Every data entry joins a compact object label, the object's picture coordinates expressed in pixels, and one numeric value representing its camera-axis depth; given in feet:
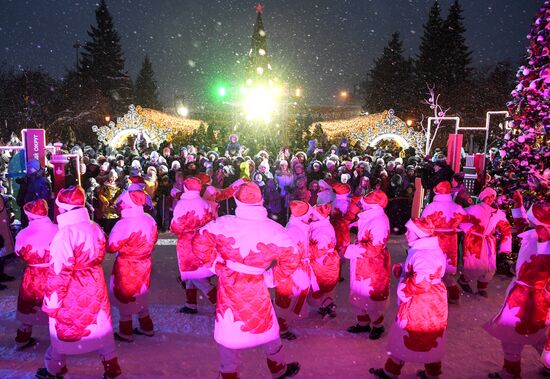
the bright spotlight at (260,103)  63.16
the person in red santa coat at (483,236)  22.66
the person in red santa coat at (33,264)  15.80
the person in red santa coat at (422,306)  13.85
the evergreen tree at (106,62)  154.51
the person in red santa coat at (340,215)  23.09
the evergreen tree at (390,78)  152.87
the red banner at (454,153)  35.42
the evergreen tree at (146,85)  202.99
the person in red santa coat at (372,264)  17.99
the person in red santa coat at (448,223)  21.42
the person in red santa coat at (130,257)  16.84
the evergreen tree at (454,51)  131.85
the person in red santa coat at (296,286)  17.90
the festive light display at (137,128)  58.95
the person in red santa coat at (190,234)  20.08
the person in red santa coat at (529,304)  14.88
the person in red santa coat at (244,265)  12.64
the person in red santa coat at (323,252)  19.13
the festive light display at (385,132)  57.88
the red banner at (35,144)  28.15
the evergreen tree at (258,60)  71.97
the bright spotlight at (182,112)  100.33
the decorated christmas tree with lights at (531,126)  23.36
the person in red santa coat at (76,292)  13.08
